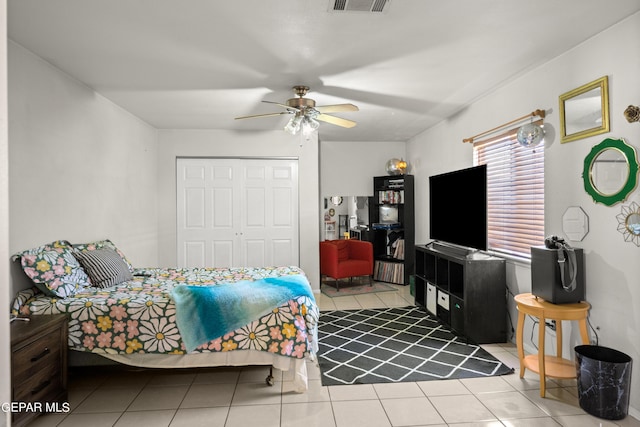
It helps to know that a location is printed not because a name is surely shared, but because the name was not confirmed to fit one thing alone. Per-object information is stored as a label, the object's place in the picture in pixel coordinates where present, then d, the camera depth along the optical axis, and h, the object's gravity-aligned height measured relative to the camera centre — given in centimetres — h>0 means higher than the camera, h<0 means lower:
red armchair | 554 -76
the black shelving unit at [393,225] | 593 -24
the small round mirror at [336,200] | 636 +18
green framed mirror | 227 +26
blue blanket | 250 -68
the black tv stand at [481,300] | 339 -84
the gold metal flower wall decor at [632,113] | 218 +58
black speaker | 251 -48
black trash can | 215 -104
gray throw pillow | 304 -49
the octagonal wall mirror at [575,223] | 262 -10
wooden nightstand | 199 -89
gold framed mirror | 244 +71
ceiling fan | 339 +93
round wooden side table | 243 -84
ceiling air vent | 206 +117
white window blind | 316 +16
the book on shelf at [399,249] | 595 -64
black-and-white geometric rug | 283 -125
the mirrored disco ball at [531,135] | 295 +61
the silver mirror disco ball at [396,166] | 611 +74
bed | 249 -77
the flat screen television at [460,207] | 347 +3
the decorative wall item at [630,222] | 223 -7
